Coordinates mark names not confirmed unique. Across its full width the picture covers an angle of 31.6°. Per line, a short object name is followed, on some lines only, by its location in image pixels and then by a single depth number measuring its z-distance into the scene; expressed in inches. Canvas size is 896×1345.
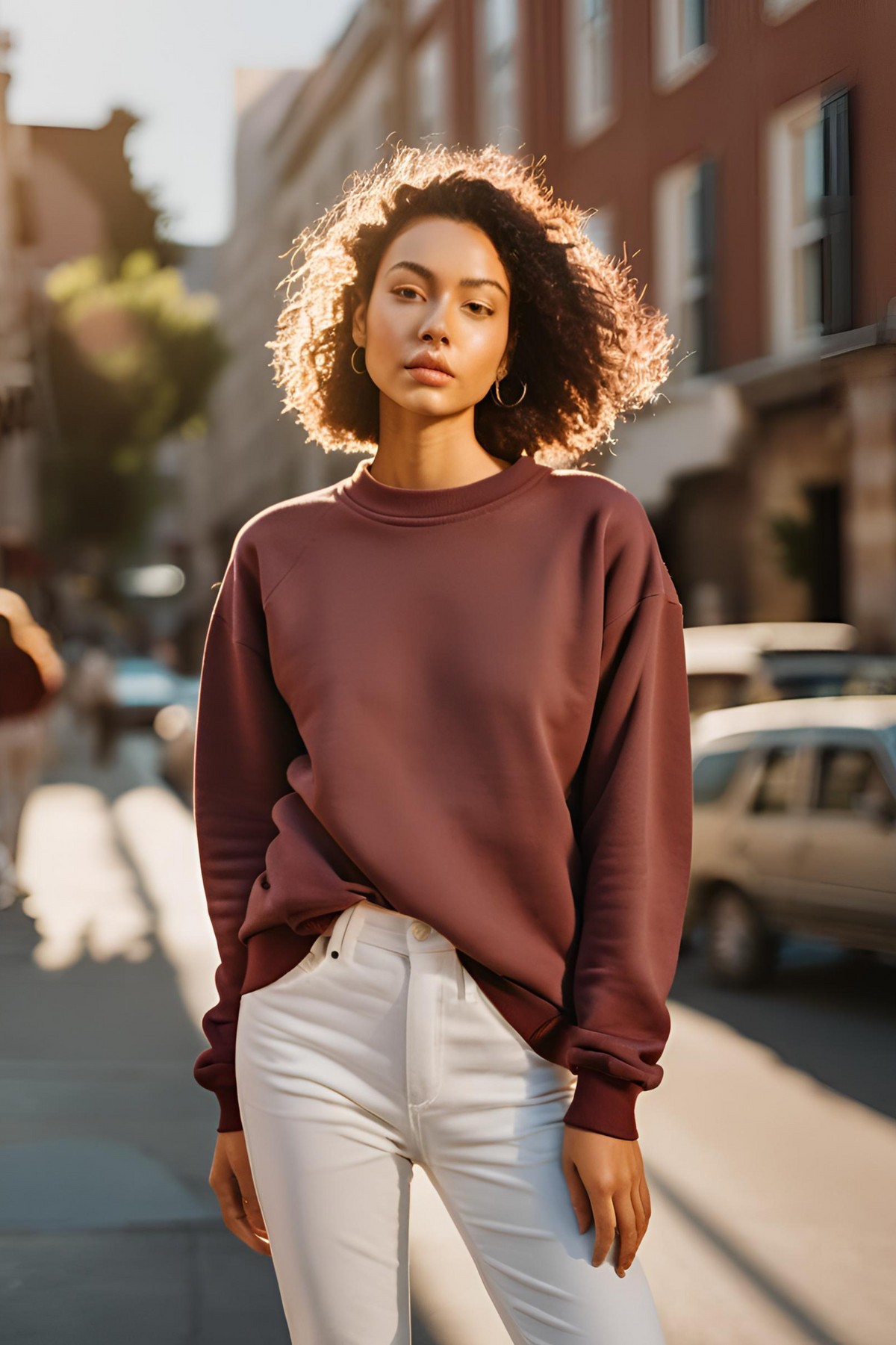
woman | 59.1
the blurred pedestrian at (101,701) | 782.5
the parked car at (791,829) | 153.4
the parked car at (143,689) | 1029.2
